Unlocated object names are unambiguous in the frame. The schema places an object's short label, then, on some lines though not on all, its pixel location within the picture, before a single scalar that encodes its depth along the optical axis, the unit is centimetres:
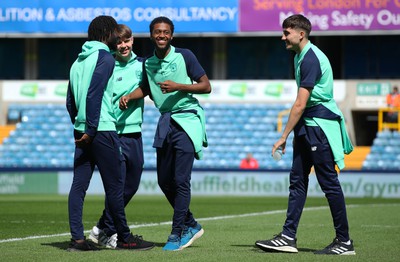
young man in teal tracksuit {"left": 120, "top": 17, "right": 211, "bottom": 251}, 1859
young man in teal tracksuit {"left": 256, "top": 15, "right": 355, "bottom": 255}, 1789
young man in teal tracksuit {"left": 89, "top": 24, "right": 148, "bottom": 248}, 1955
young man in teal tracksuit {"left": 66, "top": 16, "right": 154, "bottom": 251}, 1767
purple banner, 6687
